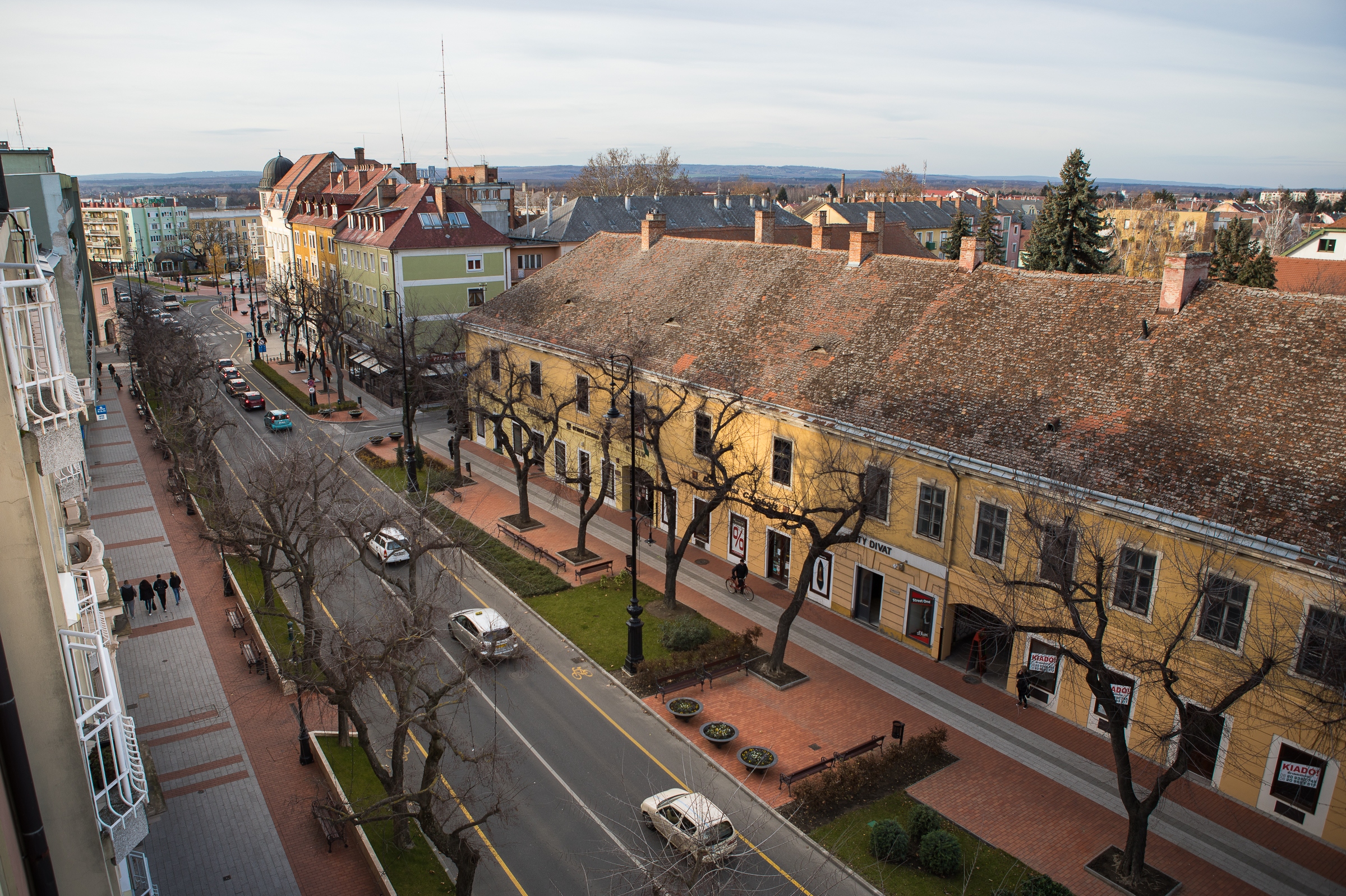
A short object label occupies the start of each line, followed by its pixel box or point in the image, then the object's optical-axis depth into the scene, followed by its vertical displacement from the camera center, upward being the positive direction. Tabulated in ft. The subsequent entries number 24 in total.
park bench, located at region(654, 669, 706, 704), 81.66 -44.55
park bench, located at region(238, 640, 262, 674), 85.51 -44.45
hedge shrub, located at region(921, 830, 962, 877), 58.03 -42.43
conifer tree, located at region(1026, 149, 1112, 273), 151.74 -4.00
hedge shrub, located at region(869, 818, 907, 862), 59.16 -42.50
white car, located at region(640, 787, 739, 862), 55.93 -41.40
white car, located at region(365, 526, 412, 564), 78.59 -39.86
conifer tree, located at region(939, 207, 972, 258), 240.94 -8.60
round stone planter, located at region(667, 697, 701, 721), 76.02 -43.65
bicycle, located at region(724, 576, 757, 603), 100.48 -44.22
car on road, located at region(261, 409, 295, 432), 168.14 -42.57
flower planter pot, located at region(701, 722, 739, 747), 72.64 -43.75
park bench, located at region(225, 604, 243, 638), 93.15 -44.70
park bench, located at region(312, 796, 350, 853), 61.00 -43.48
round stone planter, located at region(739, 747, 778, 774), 69.41 -43.77
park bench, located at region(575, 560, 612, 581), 104.73 -43.91
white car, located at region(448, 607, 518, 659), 85.30 -42.74
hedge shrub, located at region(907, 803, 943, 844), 60.49 -42.15
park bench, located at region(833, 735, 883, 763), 69.77 -43.11
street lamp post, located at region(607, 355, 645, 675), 82.69 -40.68
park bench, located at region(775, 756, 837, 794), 66.64 -43.44
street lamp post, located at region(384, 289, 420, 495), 129.39 -37.81
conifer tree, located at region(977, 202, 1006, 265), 199.11 -10.88
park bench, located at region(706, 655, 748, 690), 84.07 -44.63
